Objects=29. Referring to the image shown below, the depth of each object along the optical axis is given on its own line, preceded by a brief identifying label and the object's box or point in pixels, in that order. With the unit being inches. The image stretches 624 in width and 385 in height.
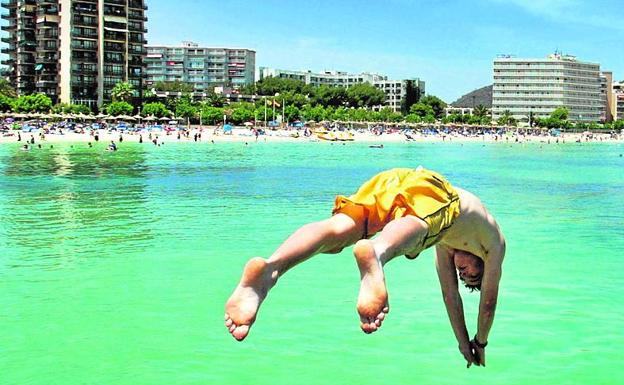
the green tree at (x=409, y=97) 7337.6
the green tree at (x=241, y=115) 4695.9
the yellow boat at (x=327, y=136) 4298.7
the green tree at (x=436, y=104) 6855.3
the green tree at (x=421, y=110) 6420.3
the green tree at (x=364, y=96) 6569.9
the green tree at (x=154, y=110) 4106.8
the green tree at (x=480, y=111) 7154.5
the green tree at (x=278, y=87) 6599.4
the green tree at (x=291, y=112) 5187.0
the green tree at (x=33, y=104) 3686.0
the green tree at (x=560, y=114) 7436.0
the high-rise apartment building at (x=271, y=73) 7782.5
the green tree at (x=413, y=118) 5895.7
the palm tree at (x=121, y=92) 4136.3
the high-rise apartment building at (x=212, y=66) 7760.8
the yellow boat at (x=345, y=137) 4333.2
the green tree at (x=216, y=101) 5118.1
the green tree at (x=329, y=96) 6323.8
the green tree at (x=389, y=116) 5743.1
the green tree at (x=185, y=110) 4399.6
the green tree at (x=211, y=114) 4501.2
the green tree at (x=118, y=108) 3927.2
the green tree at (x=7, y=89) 4484.7
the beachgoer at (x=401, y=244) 150.6
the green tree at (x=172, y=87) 6294.3
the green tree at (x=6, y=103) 3653.5
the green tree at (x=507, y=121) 7209.6
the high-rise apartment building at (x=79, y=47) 4224.9
